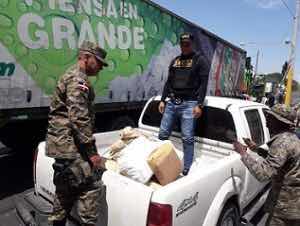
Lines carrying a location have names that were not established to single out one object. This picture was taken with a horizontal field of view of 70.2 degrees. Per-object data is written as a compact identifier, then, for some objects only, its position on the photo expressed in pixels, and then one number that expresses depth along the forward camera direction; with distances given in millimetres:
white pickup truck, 1580
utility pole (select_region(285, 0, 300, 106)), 10625
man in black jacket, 2723
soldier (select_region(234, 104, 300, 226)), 1683
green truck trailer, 2710
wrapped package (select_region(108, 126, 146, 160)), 2300
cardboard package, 1900
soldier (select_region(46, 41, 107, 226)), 1728
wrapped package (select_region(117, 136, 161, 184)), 1902
